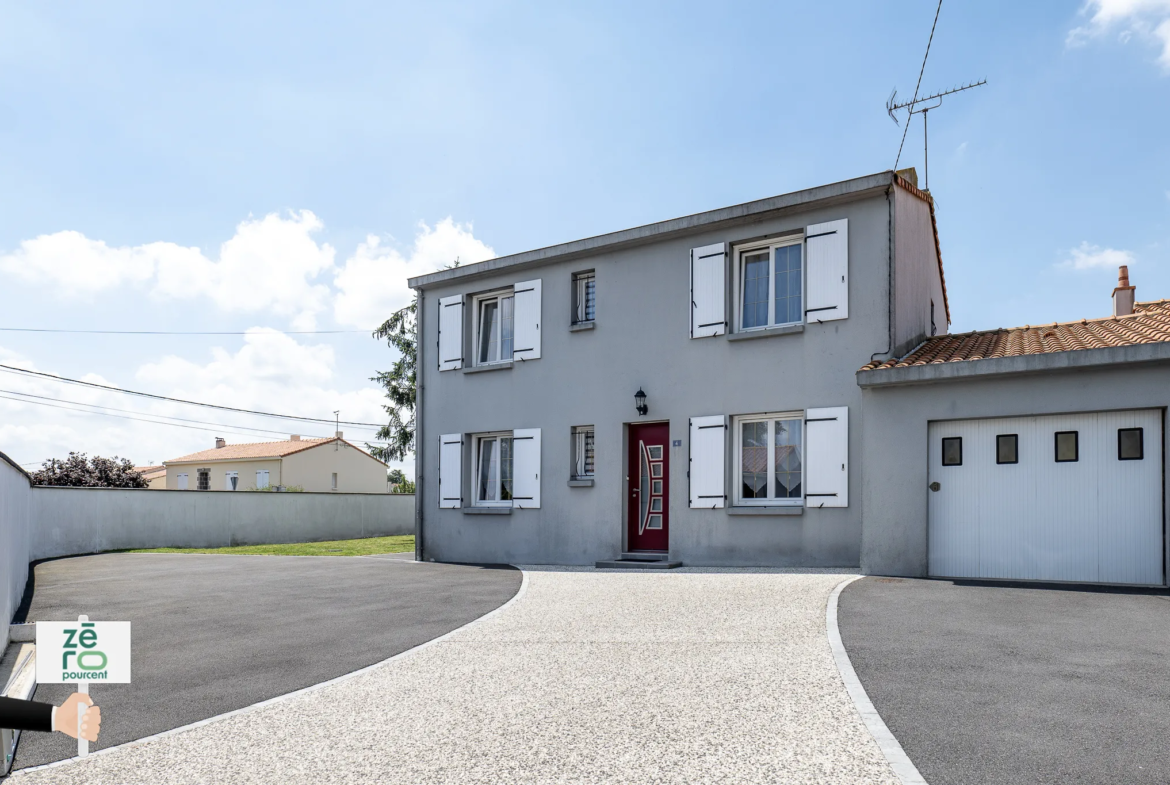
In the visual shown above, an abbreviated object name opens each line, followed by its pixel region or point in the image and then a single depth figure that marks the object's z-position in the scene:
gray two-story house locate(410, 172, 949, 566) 11.88
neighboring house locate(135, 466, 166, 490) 55.72
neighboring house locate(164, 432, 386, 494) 44.31
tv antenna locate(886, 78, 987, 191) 14.30
